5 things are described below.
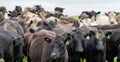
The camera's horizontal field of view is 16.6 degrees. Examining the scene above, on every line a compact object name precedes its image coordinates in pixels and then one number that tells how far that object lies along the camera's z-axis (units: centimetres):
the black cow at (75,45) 1292
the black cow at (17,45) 1211
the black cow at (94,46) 1370
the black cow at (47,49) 1057
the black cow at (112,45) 1512
